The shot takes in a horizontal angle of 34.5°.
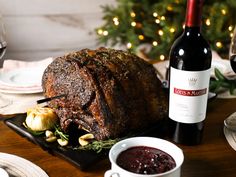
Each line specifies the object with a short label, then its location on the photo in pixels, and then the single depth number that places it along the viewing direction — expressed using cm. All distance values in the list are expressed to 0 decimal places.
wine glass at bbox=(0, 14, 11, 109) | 115
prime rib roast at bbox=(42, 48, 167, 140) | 101
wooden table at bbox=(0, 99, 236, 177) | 90
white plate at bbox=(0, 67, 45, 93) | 134
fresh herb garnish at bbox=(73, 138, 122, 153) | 95
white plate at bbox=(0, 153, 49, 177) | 87
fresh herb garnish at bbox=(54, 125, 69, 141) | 101
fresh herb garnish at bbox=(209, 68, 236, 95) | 133
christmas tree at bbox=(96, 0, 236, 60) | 245
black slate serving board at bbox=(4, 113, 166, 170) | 91
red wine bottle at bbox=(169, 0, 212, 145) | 93
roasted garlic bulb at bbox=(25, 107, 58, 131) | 104
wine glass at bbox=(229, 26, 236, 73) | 106
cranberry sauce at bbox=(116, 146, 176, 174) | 79
